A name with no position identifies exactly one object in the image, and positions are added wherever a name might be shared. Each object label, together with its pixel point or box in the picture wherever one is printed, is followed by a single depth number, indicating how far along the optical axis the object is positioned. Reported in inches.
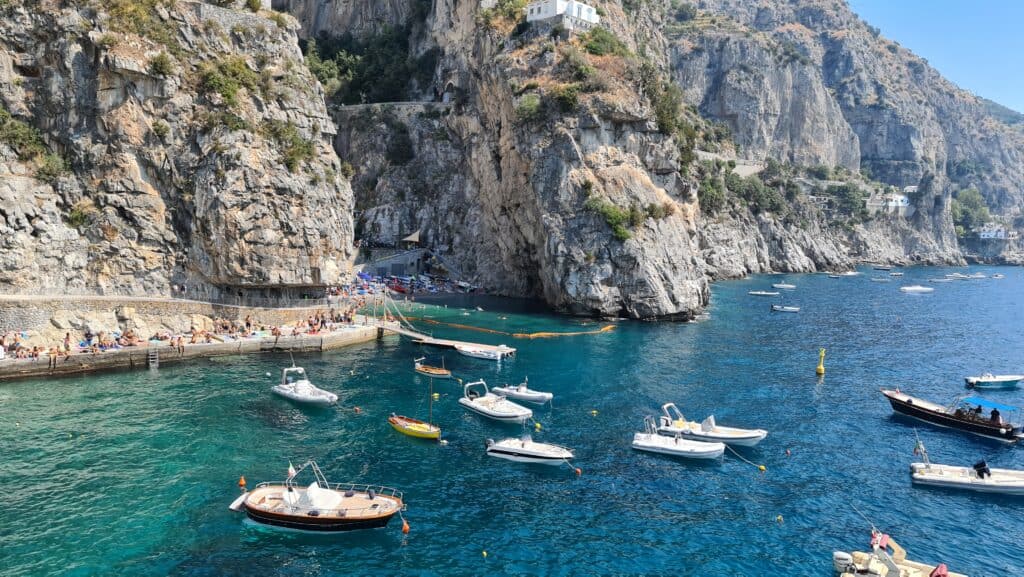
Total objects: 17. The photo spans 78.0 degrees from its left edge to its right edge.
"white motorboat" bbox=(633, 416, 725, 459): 1157.1
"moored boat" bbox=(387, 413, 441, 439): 1201.4
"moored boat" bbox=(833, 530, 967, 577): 781.9
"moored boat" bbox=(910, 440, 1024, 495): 1059.3
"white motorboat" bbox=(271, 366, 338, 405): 1384.1
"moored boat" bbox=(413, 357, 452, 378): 1646.2
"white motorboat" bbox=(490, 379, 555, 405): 1453.0
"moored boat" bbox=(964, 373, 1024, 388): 1674.5
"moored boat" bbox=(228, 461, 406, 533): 866.8
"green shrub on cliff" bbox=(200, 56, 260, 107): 1911.9
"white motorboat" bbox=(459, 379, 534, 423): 1328.7
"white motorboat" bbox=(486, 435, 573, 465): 1105.3
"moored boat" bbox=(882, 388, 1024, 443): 1299.2
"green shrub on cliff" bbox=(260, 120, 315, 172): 1974.7
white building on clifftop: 2677.2
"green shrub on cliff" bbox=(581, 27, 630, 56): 2647.6
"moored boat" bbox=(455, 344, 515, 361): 1844.2
